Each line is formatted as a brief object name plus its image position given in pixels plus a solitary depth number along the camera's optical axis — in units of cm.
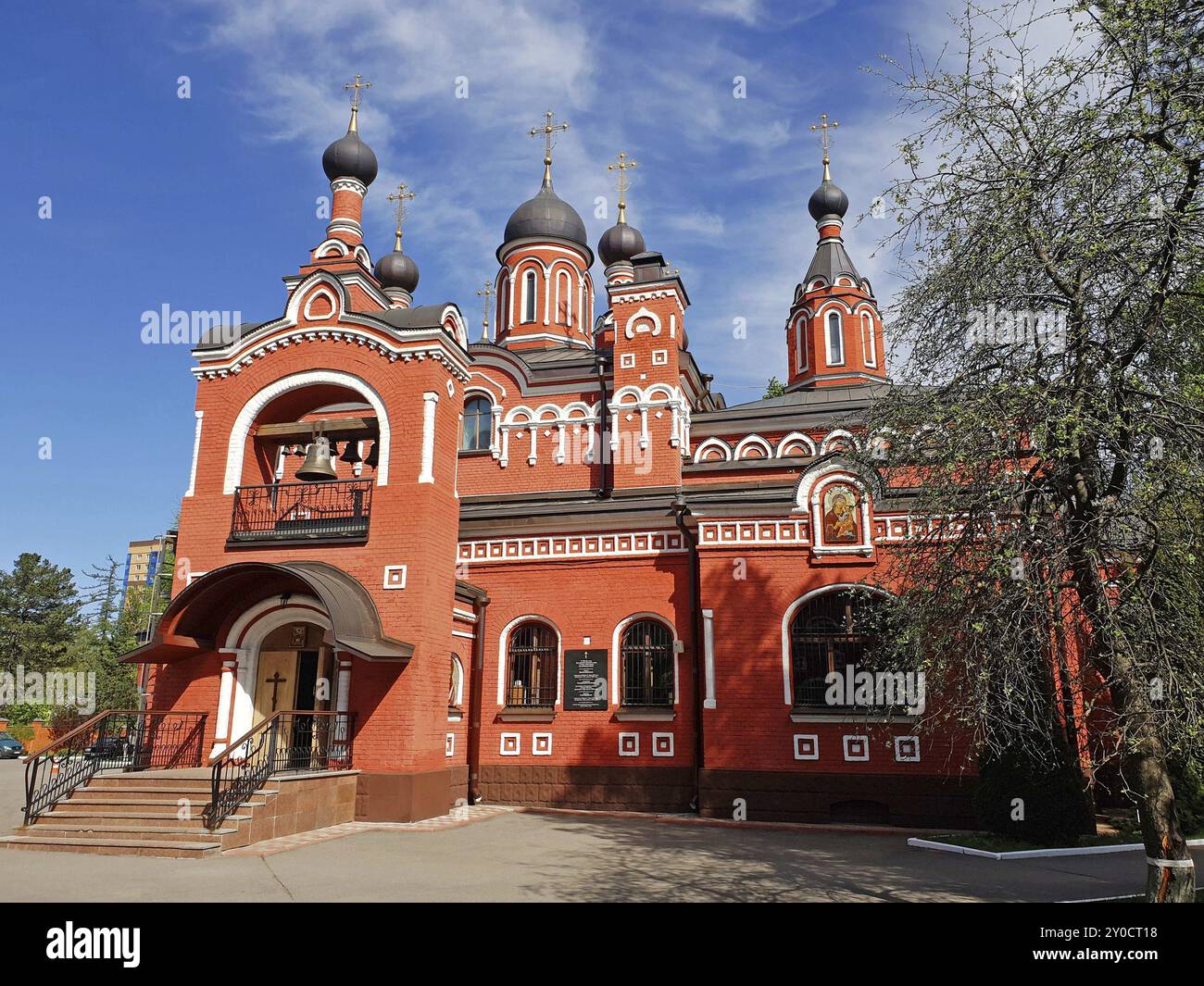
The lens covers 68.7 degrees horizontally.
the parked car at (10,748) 2973
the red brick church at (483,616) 1116
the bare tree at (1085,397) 597
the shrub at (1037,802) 914
